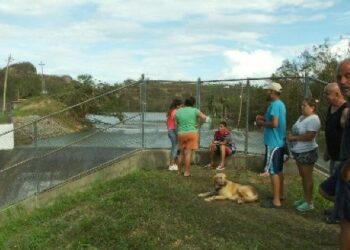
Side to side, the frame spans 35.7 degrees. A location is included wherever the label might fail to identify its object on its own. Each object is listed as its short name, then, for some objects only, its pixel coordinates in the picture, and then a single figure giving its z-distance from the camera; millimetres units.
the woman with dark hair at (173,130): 11477
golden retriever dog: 8375
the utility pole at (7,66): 70069
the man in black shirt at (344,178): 3822
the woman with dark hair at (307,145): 7770
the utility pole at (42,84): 79162
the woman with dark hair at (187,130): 10516
